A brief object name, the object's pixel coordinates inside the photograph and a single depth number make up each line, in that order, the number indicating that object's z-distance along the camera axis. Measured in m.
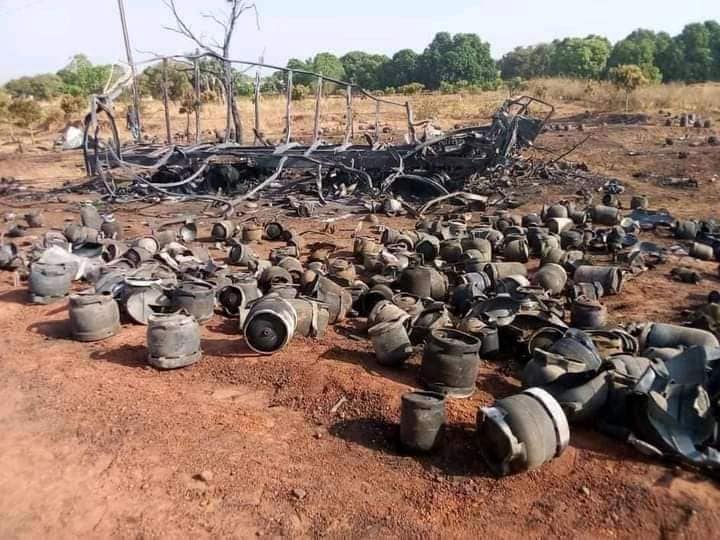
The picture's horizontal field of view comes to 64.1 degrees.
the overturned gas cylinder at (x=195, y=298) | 5.43
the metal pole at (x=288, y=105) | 12.84
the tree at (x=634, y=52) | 43.91
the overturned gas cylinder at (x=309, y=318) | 5.21
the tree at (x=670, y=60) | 44.12
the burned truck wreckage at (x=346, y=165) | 11.97
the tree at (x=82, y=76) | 41.10
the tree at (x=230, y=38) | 15.40
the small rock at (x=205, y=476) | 3.37
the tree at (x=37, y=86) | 43.25
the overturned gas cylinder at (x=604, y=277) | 6.47
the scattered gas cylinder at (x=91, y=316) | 5.18
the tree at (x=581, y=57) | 50.25
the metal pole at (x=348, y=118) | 13.12
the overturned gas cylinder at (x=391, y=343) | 4.65
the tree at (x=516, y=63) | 59.67
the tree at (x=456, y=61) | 56.94
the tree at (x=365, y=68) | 60.31
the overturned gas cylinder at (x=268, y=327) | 4.76
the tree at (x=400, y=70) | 58.53
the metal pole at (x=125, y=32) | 16.11
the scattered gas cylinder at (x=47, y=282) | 6.16
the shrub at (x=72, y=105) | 26.03
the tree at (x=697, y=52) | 43.50
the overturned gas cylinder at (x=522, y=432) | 3.26
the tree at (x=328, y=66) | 59.25
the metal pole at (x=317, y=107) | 12.99
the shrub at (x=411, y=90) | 42.06
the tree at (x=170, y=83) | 30.91
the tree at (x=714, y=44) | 43.65
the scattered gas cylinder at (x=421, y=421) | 3.49
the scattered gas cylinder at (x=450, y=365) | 4.04
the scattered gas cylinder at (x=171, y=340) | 4.62
